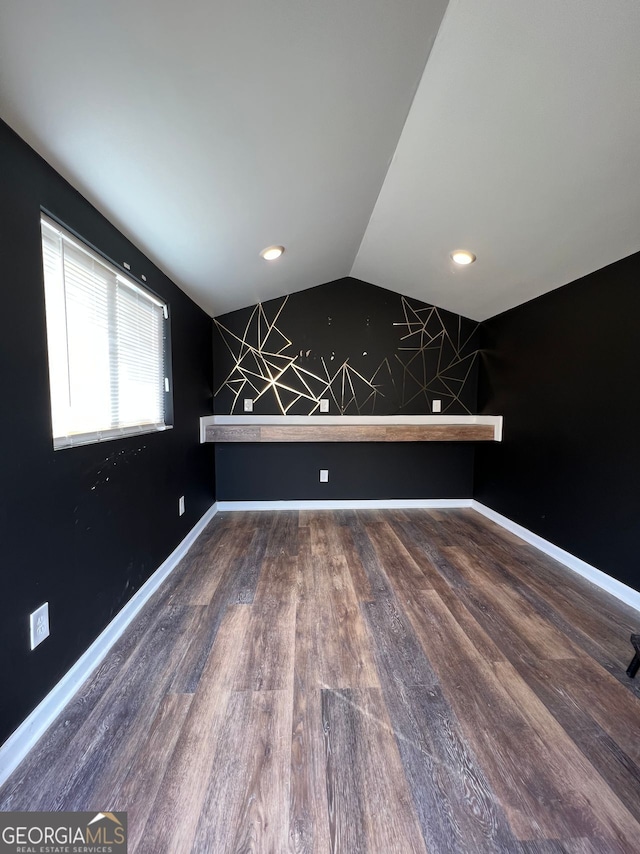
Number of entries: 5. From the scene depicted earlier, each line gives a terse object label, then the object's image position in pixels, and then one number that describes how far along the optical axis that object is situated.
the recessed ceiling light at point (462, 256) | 2.59
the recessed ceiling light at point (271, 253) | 2.52
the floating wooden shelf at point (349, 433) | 3.42
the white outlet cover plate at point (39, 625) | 1.21
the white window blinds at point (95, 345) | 1.40
